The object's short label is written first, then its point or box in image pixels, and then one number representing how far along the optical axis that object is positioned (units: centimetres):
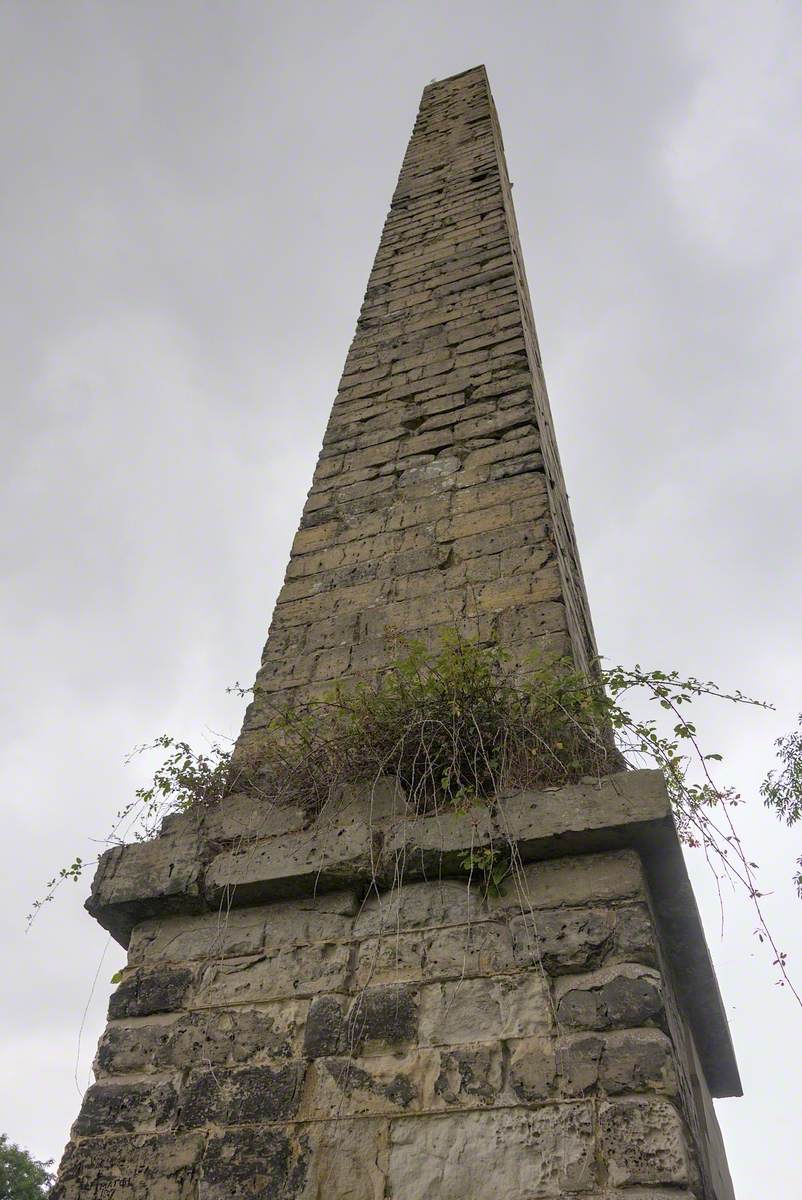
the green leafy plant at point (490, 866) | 258
